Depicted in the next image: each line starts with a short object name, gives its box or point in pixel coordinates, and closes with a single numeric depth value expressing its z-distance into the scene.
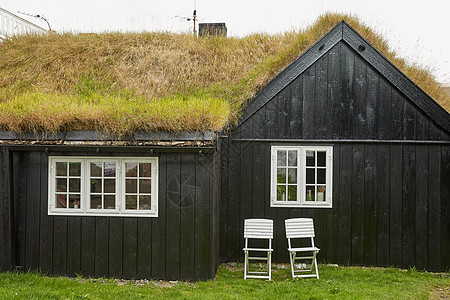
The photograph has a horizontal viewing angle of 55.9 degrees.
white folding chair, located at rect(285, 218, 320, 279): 8.07
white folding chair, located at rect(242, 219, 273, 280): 8.36
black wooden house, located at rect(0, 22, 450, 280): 7.91
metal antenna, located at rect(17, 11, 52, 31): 15.73
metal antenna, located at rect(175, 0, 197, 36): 16.99
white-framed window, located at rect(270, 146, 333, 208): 8.99
